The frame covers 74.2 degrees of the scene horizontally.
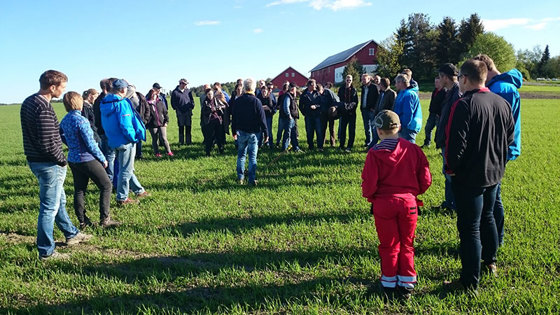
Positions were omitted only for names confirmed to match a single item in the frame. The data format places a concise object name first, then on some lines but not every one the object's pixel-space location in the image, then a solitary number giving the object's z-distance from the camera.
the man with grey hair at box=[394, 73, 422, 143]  6.57
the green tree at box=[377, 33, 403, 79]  55.97
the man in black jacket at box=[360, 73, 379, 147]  10.17
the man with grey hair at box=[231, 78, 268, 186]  7.51
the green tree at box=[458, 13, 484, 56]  60.72
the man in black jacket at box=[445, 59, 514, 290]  3.21
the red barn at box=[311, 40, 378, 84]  70.75
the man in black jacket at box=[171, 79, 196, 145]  12.60
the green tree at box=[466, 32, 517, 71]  58.81
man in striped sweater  4.27
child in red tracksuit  3.29
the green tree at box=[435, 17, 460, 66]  60.25
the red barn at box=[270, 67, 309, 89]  88.28
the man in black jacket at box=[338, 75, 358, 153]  10.67
